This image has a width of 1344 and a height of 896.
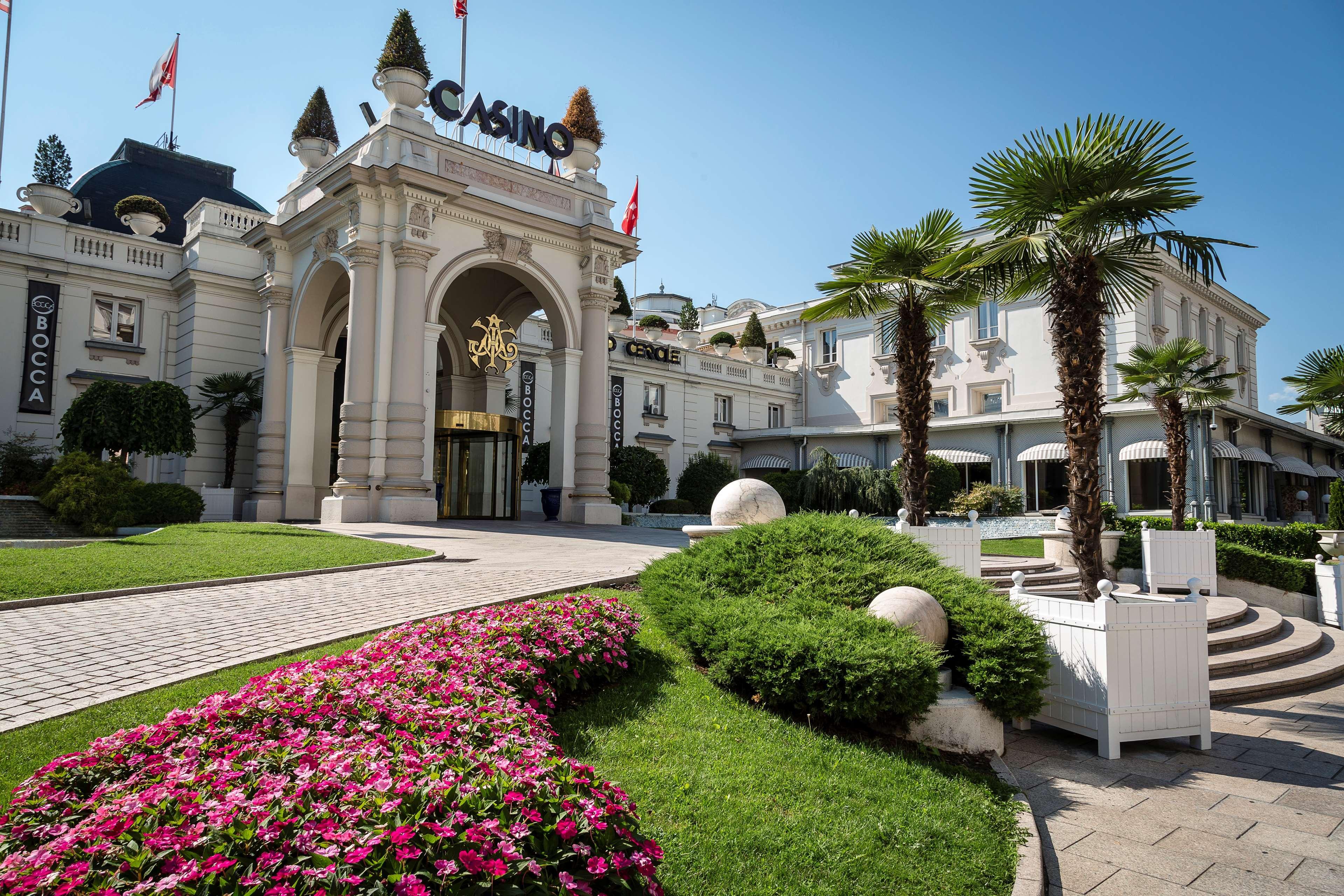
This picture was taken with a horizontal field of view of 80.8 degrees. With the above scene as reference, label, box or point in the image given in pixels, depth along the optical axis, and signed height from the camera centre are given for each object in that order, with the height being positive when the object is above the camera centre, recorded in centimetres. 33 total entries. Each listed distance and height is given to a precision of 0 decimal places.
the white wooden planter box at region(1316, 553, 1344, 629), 1434 -159
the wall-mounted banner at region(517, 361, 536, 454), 2928 +360
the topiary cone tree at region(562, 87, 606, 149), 2427 +1157
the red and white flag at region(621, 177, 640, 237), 3716 +1334
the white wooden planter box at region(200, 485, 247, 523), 2231 -45
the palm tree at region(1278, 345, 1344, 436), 1766 +276
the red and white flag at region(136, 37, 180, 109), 2673 +1408
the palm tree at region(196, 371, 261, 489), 2311 +262
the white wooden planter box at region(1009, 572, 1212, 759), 628 -137
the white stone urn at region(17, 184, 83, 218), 2262 +829
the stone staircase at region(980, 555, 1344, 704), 891 -186
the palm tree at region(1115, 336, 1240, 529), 1961 +308
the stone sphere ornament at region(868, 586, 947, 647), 610 -88
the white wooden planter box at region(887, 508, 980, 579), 1007 -55
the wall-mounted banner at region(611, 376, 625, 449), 3209 +342
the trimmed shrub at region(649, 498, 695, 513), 2942 -39
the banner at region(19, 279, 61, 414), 2188 +380
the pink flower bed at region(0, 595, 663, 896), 244 -114
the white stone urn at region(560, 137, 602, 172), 2430 +1037
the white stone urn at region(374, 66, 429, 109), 2064 +1062
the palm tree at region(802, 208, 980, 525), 1096 +288
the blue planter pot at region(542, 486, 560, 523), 2344 -29
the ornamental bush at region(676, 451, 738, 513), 3162 +65
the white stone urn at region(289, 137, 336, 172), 2361 +1014
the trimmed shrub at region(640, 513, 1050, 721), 530 -96
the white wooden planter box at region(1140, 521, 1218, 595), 1356 -94
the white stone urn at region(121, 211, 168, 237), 2469 +829
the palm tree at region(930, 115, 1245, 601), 826 +293
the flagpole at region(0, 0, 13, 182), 2248 +1168
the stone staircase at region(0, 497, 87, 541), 1587 -78
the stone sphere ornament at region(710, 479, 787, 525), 1076 -12
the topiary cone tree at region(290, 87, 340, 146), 2383 +1116
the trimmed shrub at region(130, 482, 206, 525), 1703 -34
